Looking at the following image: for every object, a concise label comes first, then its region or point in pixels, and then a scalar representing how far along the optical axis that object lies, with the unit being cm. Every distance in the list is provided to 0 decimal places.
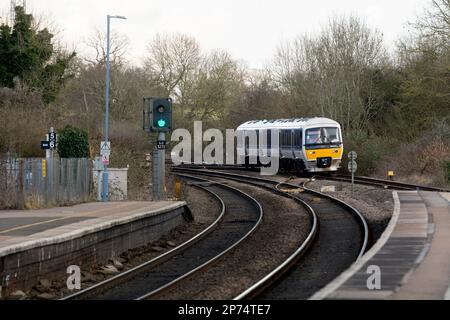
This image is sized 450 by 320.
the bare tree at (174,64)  7381
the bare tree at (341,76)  5344
